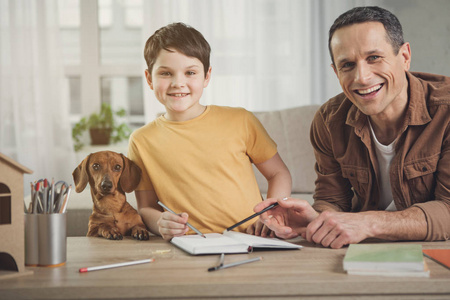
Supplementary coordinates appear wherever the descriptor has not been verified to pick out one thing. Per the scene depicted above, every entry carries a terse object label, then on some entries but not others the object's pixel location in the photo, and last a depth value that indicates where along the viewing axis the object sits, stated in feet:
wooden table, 2.89
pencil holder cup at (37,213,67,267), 3.32
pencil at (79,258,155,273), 3.22
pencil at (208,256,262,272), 3.18
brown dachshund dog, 4.35
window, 13.99
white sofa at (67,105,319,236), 9.26
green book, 3.00
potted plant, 13.61
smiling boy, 4.83
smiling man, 4.04
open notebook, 3.63
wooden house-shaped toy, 3.16
